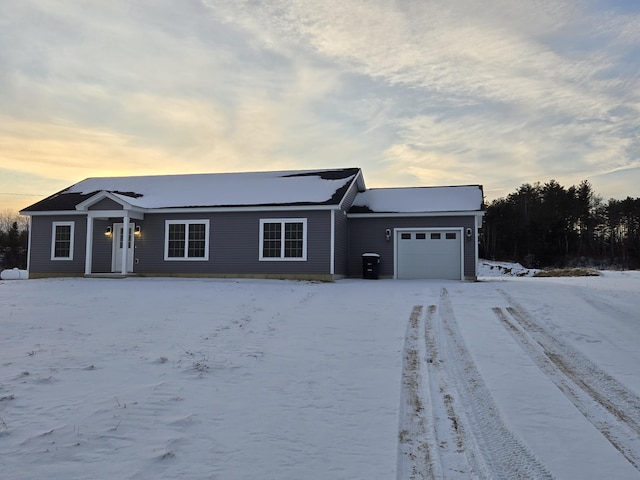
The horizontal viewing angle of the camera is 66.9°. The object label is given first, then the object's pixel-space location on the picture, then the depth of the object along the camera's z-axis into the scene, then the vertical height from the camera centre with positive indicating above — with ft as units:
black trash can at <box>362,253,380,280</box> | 60.95 +0.01
